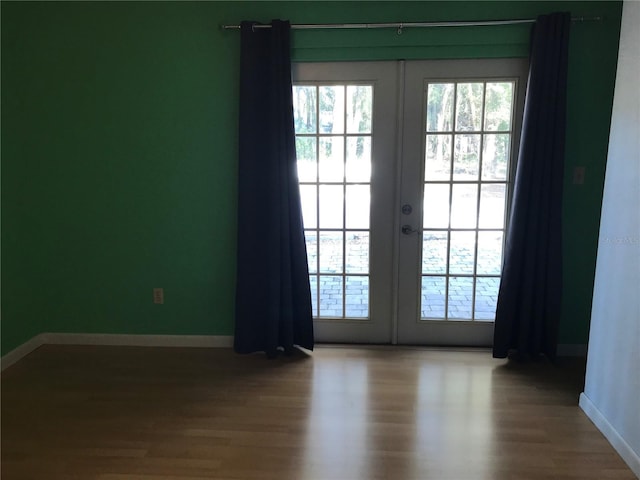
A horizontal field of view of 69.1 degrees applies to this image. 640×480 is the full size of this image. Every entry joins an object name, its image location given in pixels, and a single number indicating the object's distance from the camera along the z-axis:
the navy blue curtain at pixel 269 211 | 2.86
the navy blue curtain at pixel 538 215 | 2.74
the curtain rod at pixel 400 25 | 2.80
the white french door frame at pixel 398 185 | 2.96
